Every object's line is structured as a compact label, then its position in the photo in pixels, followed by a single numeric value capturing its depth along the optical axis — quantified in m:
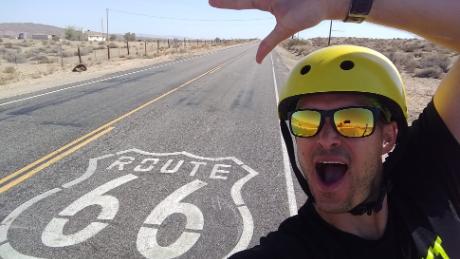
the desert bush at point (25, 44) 57.26
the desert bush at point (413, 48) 45.31
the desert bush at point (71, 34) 89.38
